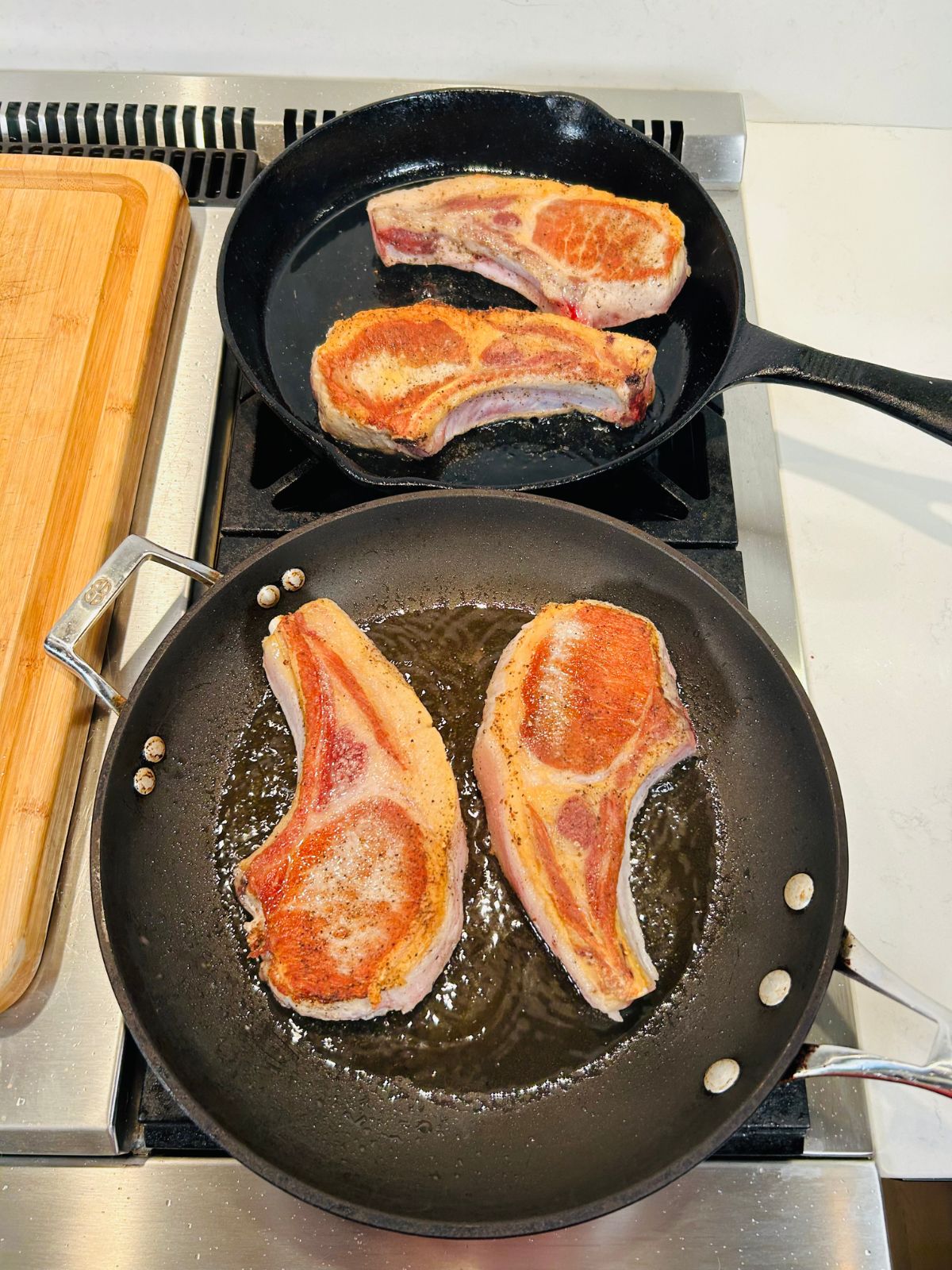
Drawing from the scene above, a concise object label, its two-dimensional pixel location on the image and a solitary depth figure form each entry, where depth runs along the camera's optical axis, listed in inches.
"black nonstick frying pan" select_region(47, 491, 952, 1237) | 15.9
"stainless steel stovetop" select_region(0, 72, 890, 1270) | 16.4
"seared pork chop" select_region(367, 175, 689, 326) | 22.5
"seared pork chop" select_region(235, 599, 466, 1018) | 16.5
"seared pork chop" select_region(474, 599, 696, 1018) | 16.8
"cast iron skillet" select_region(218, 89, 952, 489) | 20.5
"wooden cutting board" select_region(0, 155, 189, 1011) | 18.0
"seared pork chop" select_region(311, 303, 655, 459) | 21.1
